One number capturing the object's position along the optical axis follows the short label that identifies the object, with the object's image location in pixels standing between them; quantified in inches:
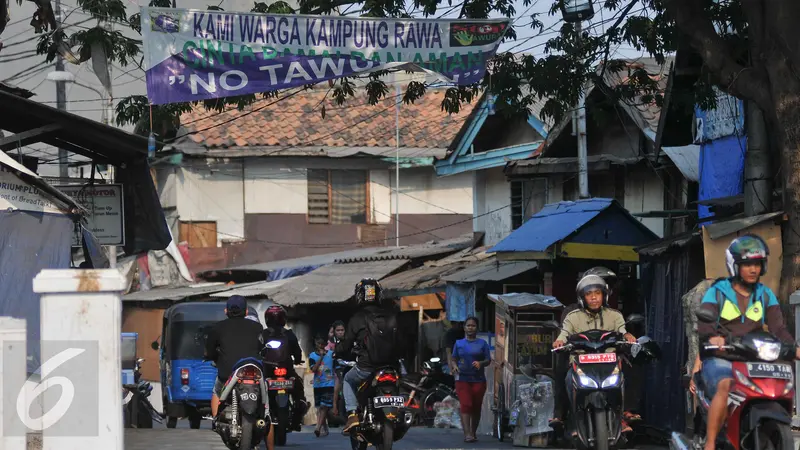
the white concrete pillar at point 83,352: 316.8
